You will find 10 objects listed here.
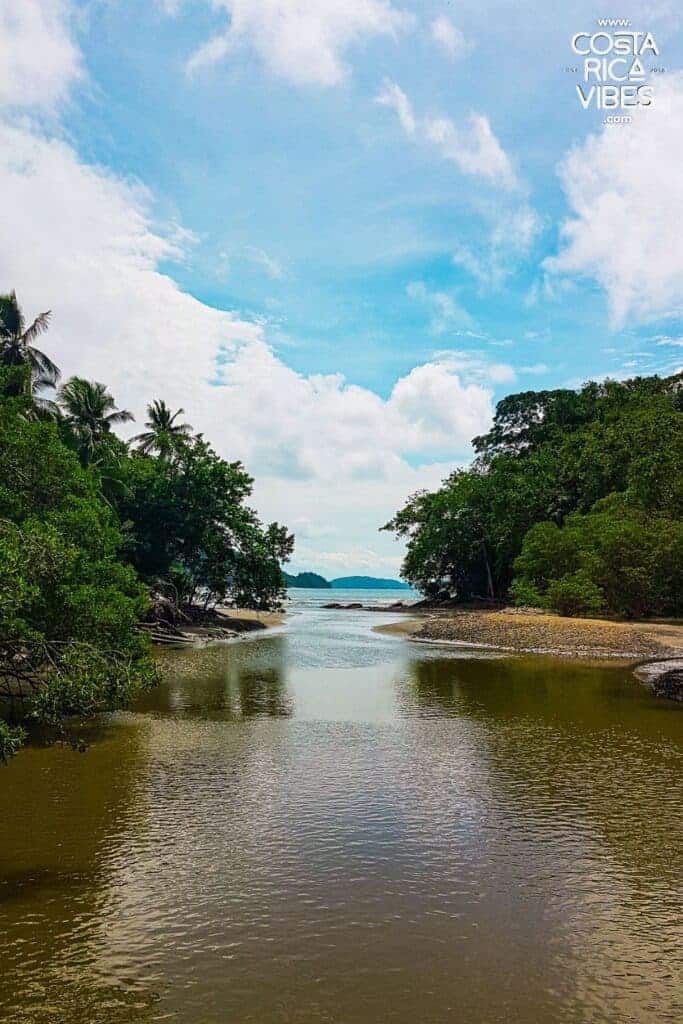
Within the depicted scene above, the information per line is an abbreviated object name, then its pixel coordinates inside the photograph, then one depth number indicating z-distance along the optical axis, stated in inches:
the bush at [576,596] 1753.2
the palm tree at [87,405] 2117.4
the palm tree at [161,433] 2372.0
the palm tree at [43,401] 1550.2
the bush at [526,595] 1994.0
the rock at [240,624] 2096.5
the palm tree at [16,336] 1669.5
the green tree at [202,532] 1943.9
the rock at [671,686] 909.7
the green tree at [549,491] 1791.3
